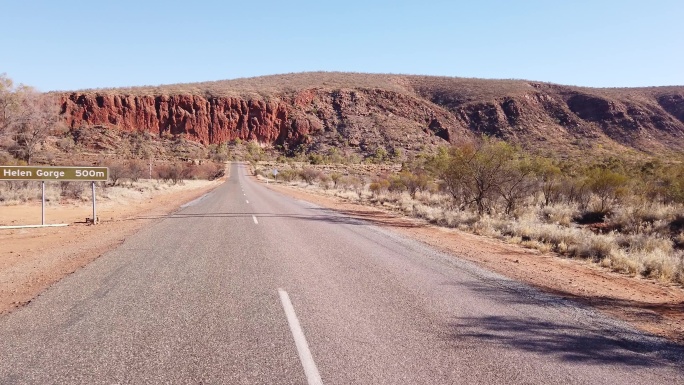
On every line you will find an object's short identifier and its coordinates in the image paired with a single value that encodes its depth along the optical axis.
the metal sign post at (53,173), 13.74
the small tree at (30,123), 37.28
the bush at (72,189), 24.12
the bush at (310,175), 59.31
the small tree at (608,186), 24.48
